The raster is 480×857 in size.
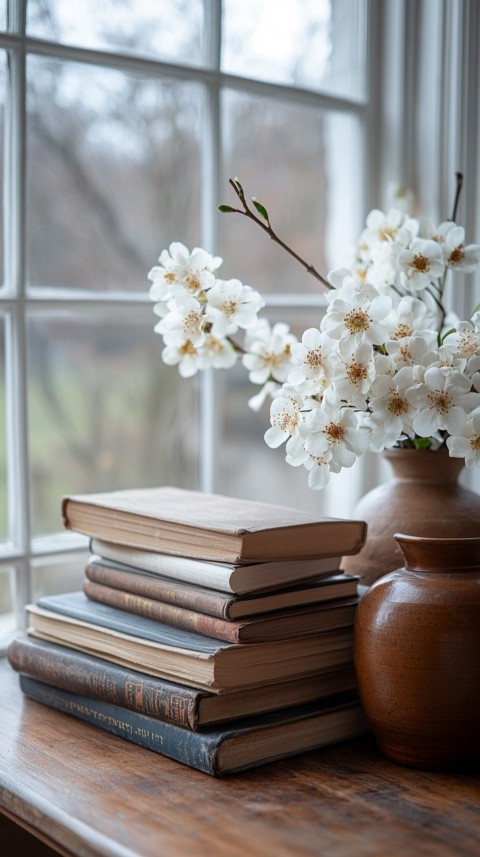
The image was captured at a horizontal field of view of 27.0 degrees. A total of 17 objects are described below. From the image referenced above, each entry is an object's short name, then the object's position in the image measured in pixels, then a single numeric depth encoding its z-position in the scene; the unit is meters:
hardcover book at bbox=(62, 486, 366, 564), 0.95
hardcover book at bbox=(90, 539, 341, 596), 0.95
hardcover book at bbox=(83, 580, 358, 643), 0.95
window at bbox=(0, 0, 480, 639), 1.27
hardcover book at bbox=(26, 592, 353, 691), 0.93
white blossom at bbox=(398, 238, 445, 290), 1.07
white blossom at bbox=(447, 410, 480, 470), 0.95
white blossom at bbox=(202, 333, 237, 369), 1.15
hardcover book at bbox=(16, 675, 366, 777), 0.91
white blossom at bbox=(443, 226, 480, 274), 1.09
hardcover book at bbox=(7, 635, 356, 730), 0.93
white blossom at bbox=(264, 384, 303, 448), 0.99
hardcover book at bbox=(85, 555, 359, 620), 0.95
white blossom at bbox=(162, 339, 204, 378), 1.13
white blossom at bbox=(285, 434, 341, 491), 0.98
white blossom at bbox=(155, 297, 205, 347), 1.07
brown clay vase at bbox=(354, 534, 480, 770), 0.90
